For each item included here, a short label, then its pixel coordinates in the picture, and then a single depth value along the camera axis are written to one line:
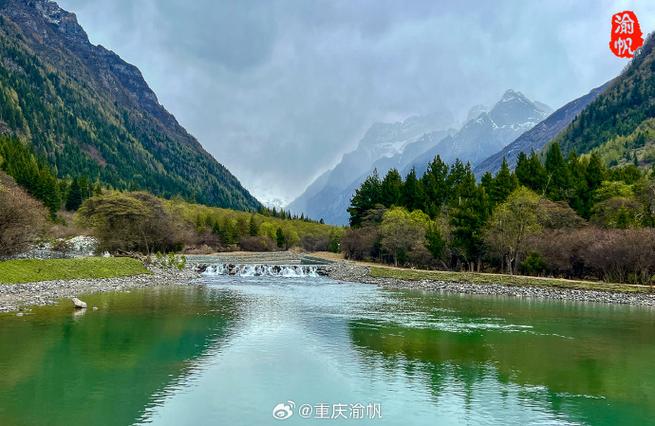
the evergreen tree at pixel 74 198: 139.88
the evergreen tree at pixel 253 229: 151.57
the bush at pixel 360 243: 101.50
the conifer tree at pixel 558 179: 82.75
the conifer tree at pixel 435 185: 104.44
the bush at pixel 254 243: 145.62
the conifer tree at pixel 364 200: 117.52
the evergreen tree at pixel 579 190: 79.24
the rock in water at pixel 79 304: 35.33
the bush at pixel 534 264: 66.50
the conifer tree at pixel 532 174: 88.00
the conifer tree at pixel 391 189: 111.44
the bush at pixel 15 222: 48.31
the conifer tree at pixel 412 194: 105.50
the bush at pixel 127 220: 78.94
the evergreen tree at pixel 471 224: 73.94
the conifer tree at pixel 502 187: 84.44
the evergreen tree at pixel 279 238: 163.88
